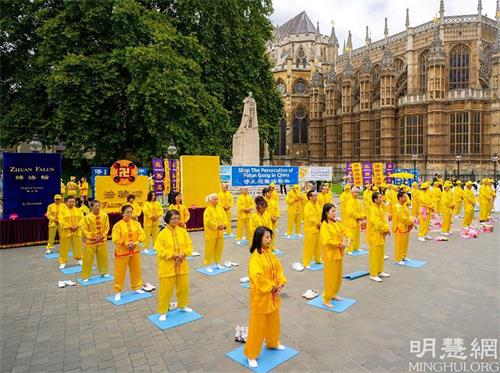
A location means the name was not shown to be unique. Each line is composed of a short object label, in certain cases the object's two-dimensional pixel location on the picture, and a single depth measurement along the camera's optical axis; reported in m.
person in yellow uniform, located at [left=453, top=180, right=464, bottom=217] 14.65
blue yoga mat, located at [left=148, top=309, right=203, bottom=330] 5.46
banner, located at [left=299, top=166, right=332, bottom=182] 18.62
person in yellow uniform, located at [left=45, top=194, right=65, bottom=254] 9.71
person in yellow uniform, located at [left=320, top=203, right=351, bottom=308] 6.07
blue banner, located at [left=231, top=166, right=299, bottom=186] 14.14
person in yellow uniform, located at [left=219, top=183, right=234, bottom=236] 11.93
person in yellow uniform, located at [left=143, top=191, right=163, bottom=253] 10.41
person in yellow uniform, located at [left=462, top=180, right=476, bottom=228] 14.01
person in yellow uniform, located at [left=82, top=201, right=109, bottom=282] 7.58
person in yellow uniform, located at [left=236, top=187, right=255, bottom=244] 11.21
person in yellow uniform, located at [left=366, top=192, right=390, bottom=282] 7.50
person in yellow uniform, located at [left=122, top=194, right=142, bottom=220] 10.40
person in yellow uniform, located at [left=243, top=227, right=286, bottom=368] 4.34
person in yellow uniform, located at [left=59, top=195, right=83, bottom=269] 8.77
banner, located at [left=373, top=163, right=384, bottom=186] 19.80
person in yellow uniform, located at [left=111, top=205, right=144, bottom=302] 6.62
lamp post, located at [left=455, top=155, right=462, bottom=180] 32.19
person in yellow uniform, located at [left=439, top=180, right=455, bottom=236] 12.91
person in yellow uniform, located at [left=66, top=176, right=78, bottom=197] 16.44
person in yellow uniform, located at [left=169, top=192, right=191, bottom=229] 8.96
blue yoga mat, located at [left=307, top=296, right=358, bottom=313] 6.04
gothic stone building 35.28
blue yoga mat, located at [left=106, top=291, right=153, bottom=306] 6.44
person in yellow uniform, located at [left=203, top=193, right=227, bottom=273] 8.52
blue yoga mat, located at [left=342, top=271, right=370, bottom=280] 7.79
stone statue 20.38
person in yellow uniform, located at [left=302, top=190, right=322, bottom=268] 8.73
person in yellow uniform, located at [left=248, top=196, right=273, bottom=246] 7.93
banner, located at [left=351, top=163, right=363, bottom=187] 19.23
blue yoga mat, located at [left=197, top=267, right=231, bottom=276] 8.27
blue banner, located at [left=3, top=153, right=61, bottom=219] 11.42
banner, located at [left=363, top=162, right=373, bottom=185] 19.67
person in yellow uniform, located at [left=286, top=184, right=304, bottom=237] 12.61
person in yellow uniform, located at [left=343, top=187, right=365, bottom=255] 9.71
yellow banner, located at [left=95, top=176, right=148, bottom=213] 11.97
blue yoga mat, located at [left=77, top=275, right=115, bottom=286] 7.55
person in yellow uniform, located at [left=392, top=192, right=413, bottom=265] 8.48
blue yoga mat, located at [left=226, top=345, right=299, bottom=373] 4.33
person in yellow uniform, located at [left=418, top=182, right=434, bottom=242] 12.20
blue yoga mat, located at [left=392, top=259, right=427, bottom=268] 8.77
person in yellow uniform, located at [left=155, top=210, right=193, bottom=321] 5.68
